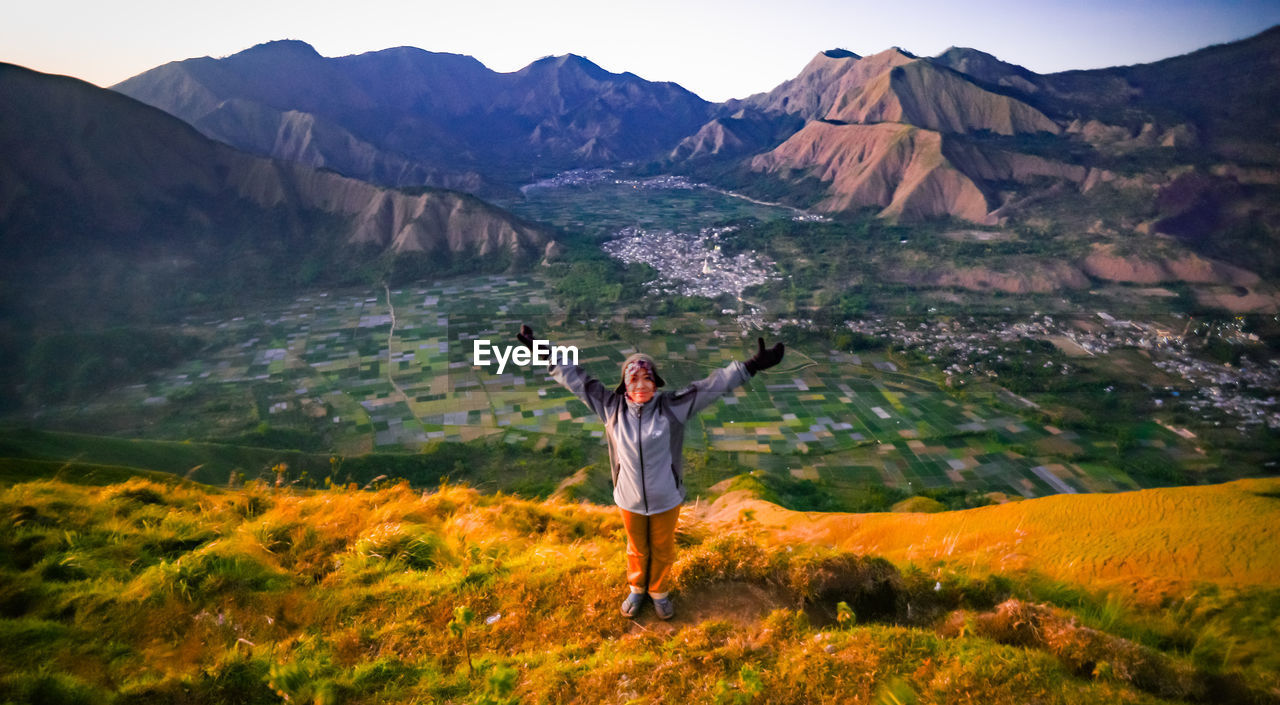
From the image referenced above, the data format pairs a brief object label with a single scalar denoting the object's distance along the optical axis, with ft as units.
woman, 14.51
